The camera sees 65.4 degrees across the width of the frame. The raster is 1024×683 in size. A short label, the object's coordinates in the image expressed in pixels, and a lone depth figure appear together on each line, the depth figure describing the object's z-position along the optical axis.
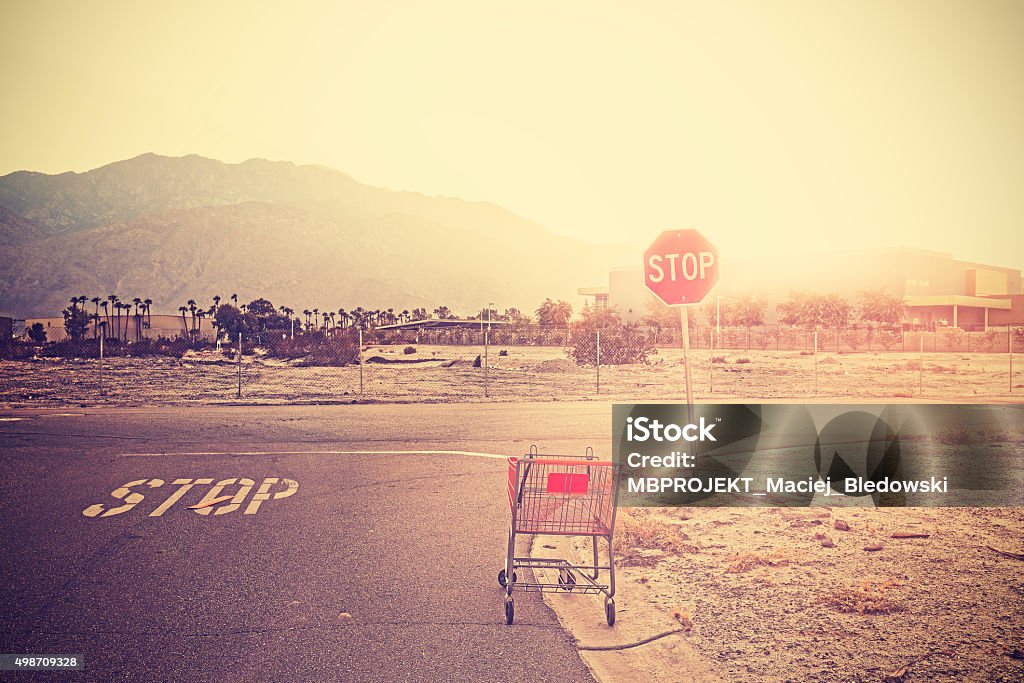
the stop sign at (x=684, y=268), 11.80
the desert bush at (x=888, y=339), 68.00
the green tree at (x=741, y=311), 88.62
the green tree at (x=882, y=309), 81.38
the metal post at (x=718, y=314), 83.51
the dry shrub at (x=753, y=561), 7.21
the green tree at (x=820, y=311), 80.31
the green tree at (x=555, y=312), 94.62
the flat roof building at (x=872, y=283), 98.38
